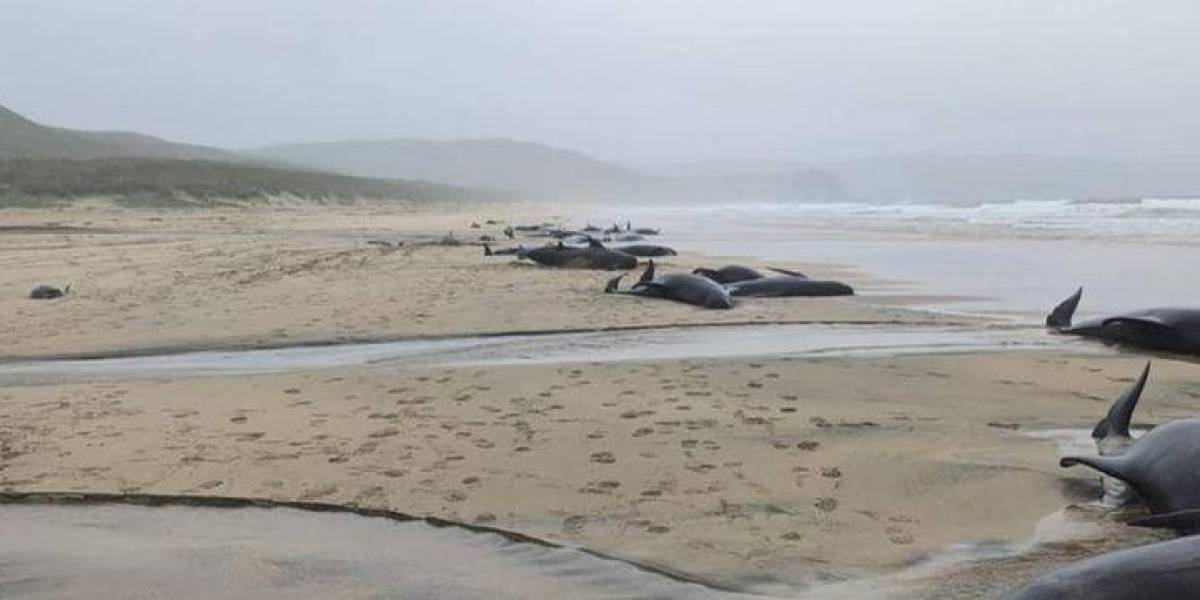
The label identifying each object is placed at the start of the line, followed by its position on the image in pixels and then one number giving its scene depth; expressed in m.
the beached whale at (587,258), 16.78
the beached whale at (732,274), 14.17
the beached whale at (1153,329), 8.50
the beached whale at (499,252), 18.97
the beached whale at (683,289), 11.64
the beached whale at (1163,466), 4.02
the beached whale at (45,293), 11.90
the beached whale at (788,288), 12.84
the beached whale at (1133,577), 2.78
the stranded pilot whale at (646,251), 19.81
